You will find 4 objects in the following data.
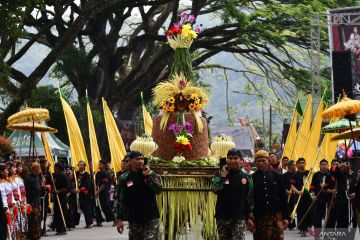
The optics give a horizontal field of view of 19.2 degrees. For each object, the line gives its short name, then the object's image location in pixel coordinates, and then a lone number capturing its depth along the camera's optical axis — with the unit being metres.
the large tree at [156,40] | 33.75
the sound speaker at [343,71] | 30.52
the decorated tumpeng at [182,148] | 16.12
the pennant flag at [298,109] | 27.71
